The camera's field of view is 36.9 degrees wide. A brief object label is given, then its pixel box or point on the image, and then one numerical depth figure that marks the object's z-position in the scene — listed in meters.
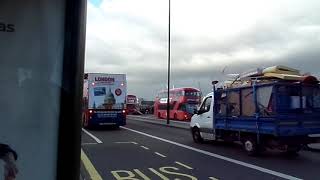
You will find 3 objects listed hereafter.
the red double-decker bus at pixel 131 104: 73.62
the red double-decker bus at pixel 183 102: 47.75
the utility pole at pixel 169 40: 37.29
